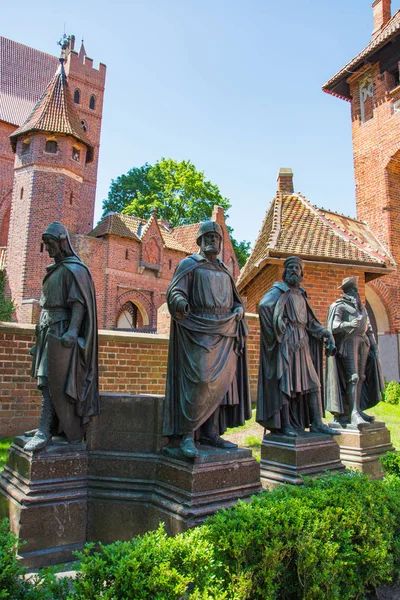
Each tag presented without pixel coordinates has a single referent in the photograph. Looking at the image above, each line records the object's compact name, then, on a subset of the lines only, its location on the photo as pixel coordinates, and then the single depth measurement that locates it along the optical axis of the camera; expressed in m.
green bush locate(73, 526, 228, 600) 2.34
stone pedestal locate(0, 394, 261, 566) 3.59
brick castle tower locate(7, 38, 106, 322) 23.61
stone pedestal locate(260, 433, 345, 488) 4.81
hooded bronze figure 3.93
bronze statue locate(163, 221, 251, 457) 3.81
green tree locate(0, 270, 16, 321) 17.07
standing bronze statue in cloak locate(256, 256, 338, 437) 5.19
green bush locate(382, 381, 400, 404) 13.15
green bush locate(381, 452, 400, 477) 5.38
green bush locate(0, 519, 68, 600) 2.29
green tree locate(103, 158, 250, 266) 35.00
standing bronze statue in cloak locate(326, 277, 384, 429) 6.46
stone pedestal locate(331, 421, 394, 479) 6.07
